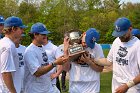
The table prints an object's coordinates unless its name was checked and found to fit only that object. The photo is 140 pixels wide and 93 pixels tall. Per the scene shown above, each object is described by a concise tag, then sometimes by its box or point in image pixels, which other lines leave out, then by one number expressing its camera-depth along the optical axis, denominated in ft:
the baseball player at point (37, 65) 19.26
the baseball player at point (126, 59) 17.71
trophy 18.04
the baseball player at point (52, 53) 25.80
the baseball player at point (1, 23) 24.23
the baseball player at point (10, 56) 16.83
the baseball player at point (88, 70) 19.99
